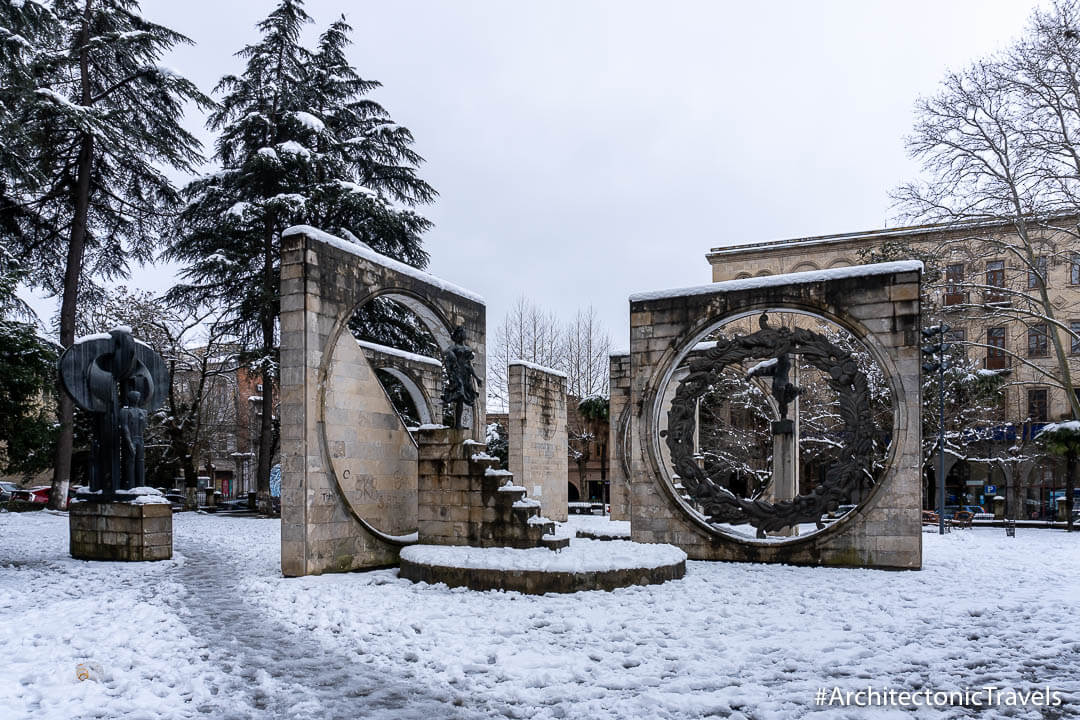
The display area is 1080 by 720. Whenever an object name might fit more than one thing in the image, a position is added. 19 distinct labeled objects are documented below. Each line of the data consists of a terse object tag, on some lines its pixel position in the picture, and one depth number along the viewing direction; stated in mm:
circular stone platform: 8383
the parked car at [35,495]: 26531
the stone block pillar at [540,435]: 18641
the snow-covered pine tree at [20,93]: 14109
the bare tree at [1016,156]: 16312
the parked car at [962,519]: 21558
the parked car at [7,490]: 28116
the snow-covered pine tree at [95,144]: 20047
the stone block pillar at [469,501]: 9805
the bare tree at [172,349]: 24688
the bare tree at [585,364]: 35403
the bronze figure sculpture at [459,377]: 10859
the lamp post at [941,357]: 18578
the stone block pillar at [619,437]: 18734
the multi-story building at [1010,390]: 28250
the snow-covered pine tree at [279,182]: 22359
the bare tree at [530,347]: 35156
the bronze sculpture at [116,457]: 11141
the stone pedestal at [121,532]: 11047
